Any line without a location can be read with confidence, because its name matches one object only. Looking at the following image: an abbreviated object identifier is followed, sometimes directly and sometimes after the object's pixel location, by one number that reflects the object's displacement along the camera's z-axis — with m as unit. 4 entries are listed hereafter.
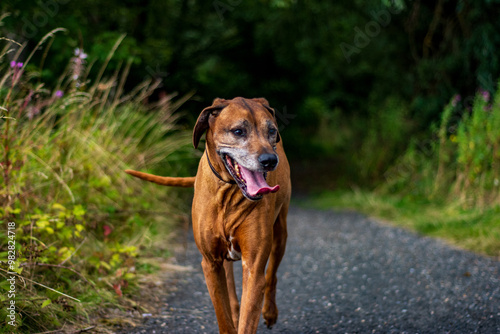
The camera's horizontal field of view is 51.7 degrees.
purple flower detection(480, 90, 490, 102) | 7.51
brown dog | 2.74
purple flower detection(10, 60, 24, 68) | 3.74
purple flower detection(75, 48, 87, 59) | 4.72
